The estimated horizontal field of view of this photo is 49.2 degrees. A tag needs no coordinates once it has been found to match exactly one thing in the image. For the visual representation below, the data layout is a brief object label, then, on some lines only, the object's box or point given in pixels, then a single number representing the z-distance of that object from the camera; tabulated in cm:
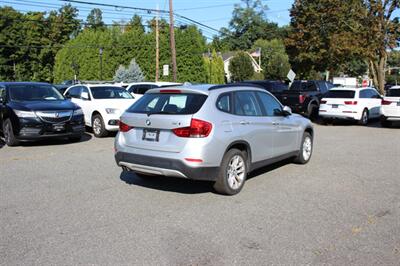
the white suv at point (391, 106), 1628
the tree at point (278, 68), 6869
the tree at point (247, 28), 10600
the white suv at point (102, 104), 1347
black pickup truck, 2011
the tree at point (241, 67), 6241
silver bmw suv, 601
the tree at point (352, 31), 2639
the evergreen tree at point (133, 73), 4356
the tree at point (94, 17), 11349
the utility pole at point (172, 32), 2878
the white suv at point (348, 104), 1759
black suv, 1107
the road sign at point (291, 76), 3193
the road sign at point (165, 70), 3088
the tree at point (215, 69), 4978
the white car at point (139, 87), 1758
